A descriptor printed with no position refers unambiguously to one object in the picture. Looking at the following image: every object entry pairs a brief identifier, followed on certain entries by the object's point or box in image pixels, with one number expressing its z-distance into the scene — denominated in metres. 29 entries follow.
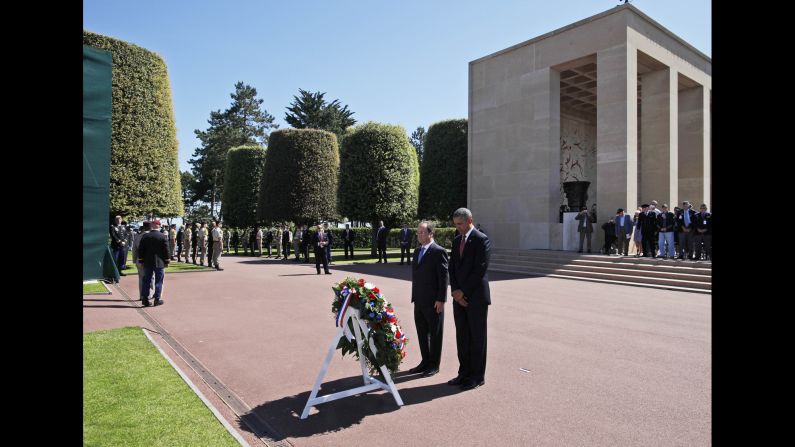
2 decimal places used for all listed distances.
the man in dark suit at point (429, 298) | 5.57
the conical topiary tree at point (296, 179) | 31.28
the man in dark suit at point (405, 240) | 21.16
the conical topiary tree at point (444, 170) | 29.22
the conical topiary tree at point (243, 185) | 37.34
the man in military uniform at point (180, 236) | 23.41
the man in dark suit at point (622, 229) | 16.94
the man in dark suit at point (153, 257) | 10.49
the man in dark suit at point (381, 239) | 22.38
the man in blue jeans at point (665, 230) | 15.62
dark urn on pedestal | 19.83
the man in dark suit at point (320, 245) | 16.75
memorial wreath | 4.71
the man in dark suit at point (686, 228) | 15.13
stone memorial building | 18.17
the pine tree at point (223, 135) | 59.19
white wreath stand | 4.44
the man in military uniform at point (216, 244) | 18.53
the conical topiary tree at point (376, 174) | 26.39
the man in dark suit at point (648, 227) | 15.96
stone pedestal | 19.44
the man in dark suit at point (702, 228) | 14.83
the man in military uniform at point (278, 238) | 25.66
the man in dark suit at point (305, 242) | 22.17
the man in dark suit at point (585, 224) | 17.67
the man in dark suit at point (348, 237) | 24.97
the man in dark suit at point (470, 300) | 5.16
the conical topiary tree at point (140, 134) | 17.89
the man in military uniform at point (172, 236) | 23.72
